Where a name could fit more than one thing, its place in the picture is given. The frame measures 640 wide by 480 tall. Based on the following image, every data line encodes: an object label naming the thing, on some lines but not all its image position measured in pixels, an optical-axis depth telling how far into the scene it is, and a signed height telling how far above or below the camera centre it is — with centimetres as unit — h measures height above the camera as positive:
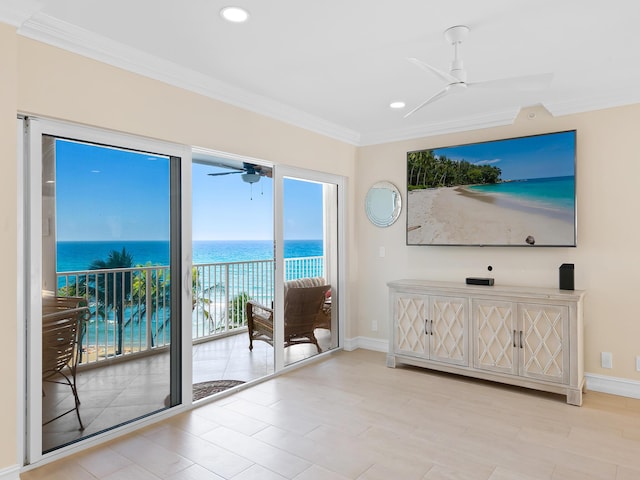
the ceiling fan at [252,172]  395 +67
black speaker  358 -34
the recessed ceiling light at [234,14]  223 +126
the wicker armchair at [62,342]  245 -61
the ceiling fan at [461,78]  240 +98
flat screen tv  368 +45
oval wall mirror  473 +43
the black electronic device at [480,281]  397 -41
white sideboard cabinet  333 -84
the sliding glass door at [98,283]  241 -26
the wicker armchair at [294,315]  422 -78
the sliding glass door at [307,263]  410 -25
